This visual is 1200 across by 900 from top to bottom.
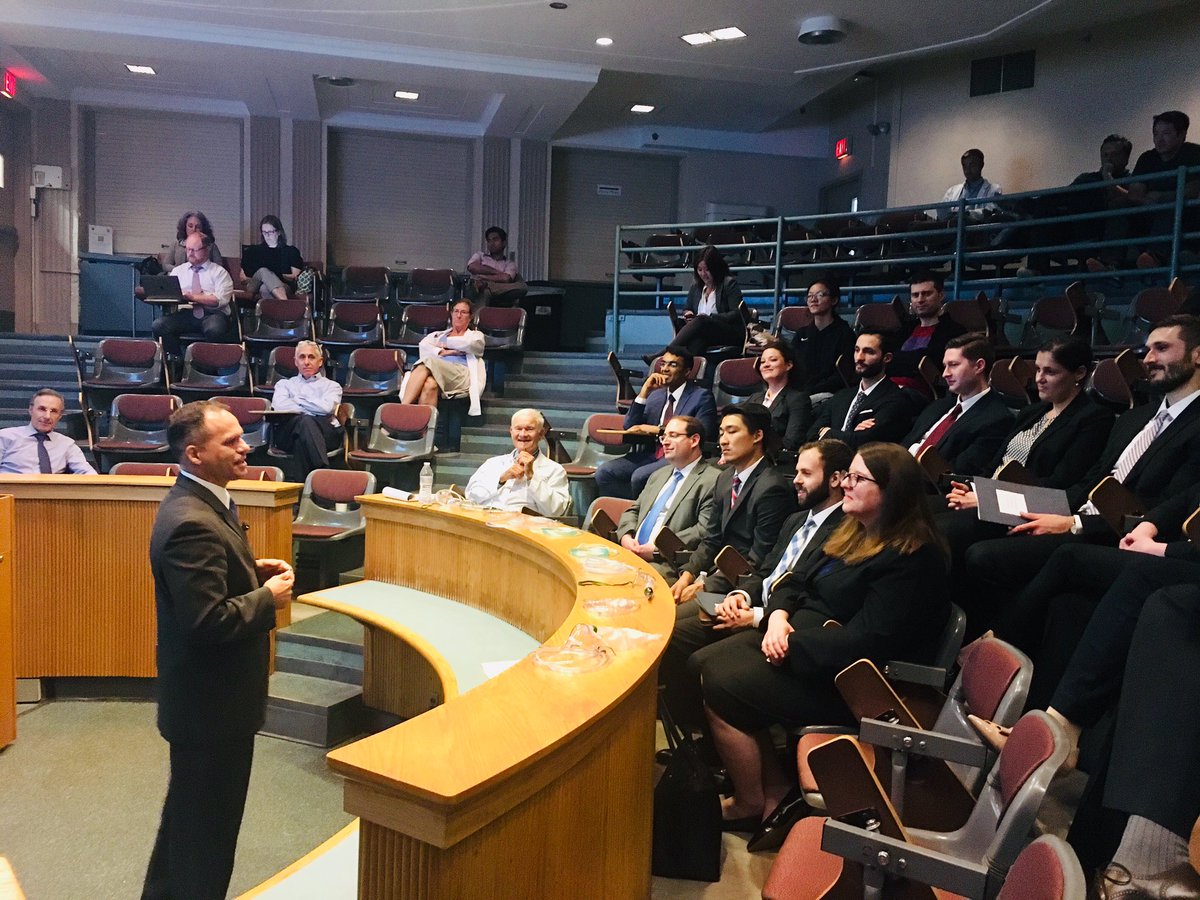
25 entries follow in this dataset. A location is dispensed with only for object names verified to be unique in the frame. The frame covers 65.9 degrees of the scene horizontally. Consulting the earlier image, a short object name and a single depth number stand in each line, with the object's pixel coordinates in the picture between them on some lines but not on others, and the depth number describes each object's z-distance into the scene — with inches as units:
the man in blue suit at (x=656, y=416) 207.2
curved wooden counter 46.9
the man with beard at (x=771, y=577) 113.5
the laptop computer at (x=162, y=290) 313.3
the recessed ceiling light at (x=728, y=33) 308.0
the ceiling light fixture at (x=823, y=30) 296.2
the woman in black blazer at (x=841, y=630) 95.8
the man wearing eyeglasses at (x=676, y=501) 150.4
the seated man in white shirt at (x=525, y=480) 171.2
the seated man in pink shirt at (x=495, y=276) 362.9
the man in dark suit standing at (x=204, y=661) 85.5
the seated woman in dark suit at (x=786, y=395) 191.5
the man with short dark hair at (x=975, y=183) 316.2
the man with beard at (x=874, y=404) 170.6
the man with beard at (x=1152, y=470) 109.0
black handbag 91.8
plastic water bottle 155.8
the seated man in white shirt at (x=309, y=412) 239.9
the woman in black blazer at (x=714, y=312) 259.3
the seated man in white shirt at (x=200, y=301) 314.0
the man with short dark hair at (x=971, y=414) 144.0
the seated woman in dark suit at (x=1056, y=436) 124.7
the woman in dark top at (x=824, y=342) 219.5
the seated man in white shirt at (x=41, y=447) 209.5
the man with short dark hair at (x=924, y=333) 194.7
